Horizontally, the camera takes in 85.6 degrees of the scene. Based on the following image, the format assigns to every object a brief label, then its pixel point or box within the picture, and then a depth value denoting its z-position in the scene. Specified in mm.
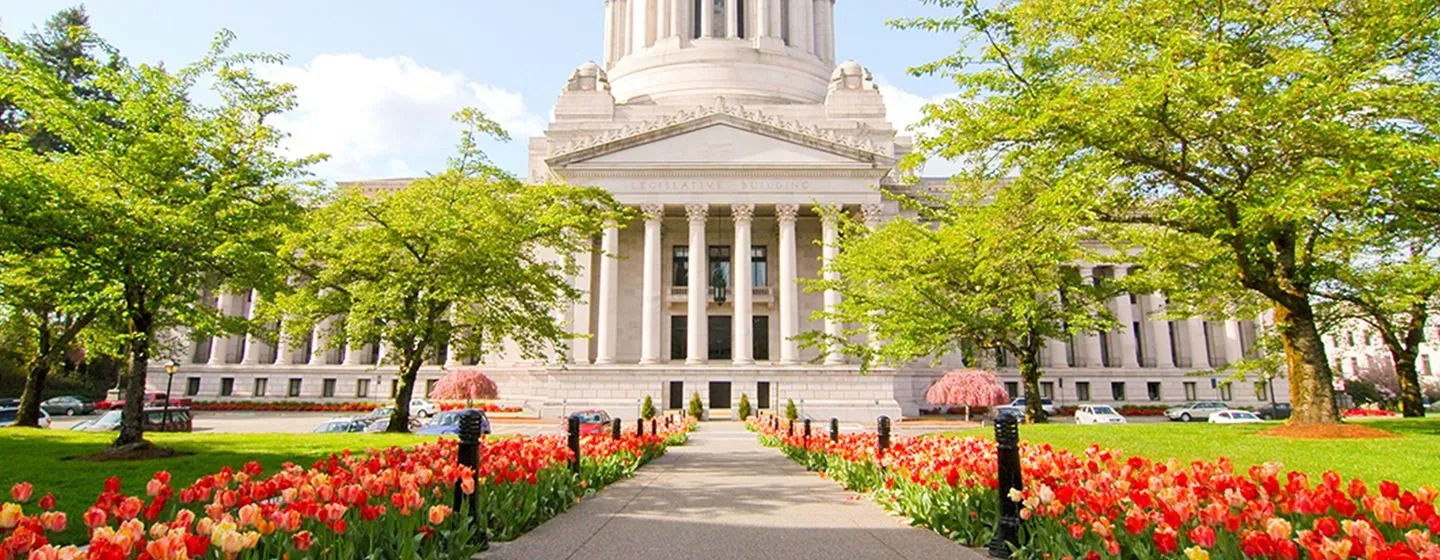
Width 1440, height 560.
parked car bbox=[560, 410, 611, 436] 26234
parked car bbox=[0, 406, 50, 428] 32562
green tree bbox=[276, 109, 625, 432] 20922
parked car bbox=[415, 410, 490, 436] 26527
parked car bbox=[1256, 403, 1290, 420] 47928
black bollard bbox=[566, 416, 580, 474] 12359
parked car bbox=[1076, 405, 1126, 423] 39688
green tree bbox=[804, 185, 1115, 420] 24797
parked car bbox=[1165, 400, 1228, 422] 45844
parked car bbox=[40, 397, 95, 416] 49688
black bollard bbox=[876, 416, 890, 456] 13445
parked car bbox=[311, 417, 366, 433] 30453
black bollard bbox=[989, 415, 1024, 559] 7586
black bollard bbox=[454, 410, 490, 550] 7902
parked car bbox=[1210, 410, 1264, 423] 40188
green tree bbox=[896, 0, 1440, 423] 12844
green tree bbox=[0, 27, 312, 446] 14055
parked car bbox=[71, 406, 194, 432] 29047
